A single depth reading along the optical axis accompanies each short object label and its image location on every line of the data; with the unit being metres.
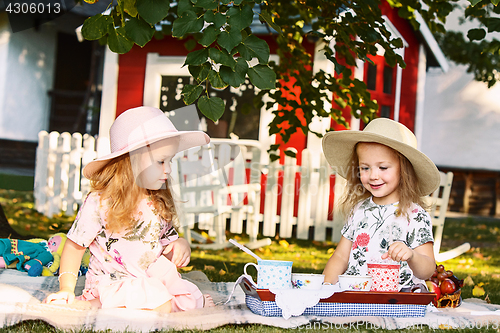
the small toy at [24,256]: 3.51
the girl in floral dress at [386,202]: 2.79
